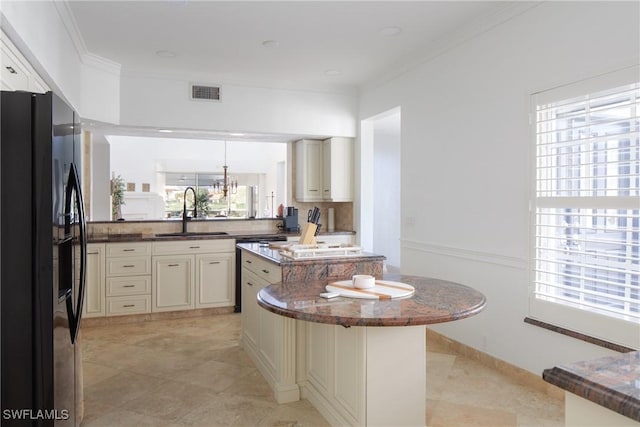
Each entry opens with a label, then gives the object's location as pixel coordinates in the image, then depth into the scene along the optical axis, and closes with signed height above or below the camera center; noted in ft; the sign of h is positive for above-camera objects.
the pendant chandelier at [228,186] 35.14 +1.47
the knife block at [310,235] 10.50 -0.69
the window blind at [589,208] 8.01 -0.04
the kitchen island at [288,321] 9.24 -2.46
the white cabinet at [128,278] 15.14 -2.47
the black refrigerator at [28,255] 5.64 -0.63
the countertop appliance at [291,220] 18.92 -0.62
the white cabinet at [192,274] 15.74 -2.46
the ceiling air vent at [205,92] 16.21 +4.02
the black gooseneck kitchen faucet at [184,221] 17.79 -0.64
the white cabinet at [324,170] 18.26 +1.44
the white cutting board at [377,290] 7.16 -1.40
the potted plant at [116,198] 19.52 +0.33
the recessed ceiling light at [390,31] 11.98 +4.64
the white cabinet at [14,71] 6.93 +2.26
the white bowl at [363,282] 7.63 -1.29
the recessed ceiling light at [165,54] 13.73 +4.61
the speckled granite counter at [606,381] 3.00 -1.25
